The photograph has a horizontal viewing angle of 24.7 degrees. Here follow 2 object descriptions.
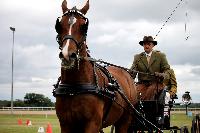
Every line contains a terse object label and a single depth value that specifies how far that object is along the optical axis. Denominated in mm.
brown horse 6676
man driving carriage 10609
